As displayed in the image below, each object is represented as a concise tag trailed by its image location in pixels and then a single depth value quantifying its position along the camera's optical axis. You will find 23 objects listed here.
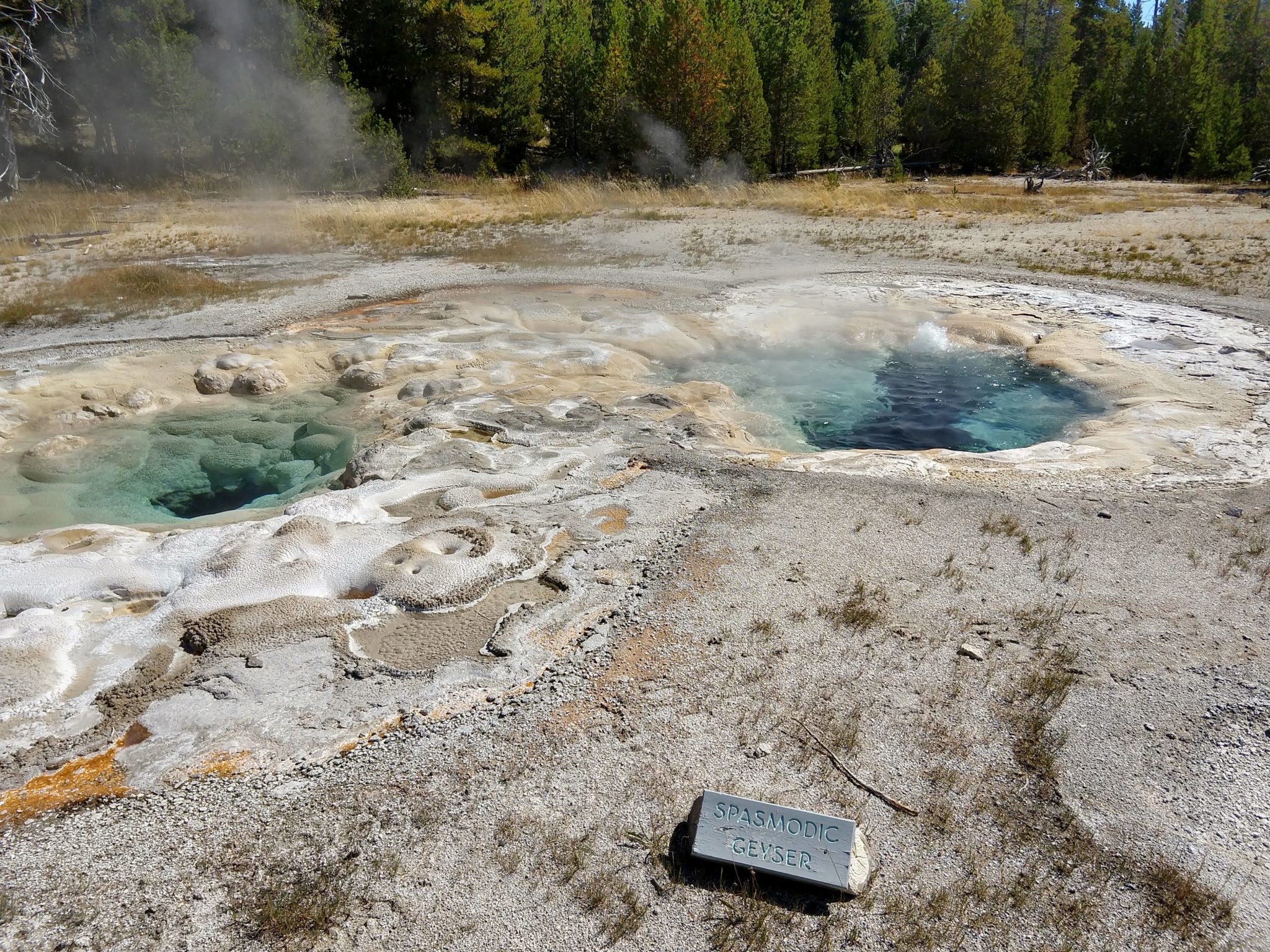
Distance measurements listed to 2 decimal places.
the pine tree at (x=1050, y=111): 33.66
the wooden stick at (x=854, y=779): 3.21
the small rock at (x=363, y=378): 8.30
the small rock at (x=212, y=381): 8.45
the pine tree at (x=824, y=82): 31.52
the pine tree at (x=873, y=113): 32.91
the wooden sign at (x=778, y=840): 2.82
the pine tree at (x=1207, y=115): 28.67
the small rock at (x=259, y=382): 8.42
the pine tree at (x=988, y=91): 32.62
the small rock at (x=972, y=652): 4.08
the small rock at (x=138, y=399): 8.02
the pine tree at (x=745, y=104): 26.22
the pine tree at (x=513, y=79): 26.27
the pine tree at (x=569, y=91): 27.89
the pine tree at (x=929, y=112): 34.03
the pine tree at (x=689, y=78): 24.12
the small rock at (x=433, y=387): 7.83
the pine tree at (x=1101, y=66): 35.78
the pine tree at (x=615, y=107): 25.78
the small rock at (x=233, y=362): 8.73
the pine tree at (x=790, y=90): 28.84
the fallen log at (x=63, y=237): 15.73
